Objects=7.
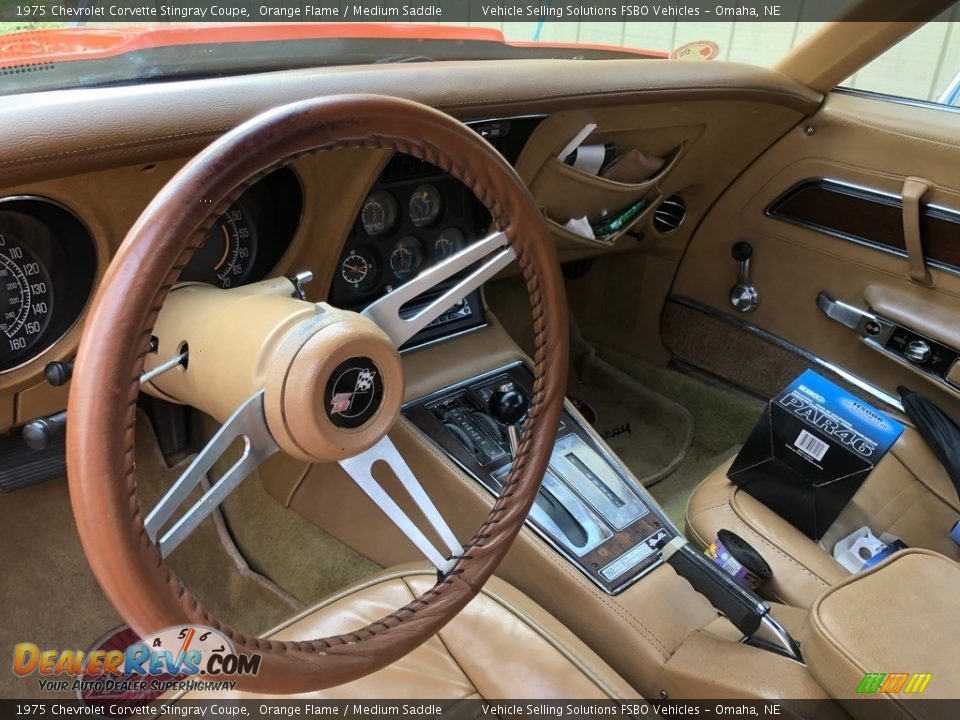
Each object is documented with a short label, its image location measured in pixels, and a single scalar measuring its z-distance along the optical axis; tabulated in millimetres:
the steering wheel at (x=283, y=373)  577
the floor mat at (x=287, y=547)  1490
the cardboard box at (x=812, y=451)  1363
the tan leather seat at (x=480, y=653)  980
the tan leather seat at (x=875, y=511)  1360
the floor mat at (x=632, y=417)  1994
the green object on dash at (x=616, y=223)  1731
